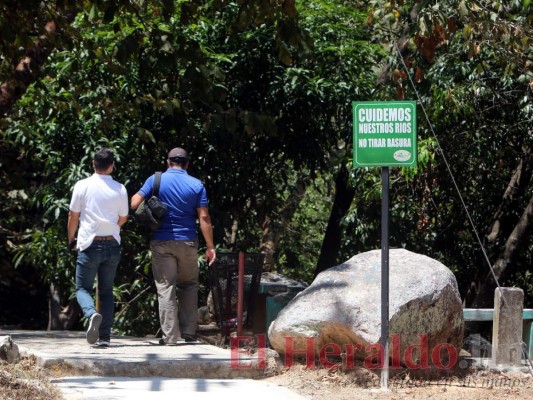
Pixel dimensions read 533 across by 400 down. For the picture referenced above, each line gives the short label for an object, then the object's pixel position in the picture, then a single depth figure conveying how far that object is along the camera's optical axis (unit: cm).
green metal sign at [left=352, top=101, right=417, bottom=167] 1599
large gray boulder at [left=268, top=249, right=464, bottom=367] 1633
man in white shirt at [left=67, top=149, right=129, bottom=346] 1730
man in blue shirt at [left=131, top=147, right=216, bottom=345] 1783
